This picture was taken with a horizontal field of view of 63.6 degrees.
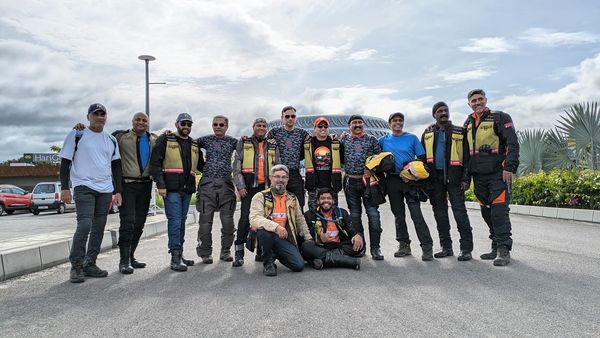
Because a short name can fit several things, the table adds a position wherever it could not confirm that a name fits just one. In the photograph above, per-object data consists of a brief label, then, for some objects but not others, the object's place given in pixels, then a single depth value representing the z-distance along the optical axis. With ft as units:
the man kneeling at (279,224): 19.12
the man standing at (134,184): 20.34
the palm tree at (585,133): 49.39
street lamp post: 59.41
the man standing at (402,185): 22.15
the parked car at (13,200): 77.97
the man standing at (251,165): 21.94
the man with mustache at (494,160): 20.57
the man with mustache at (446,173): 21.77
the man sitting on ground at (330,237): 19.52
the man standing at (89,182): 18.37
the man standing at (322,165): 22.38
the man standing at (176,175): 20.70
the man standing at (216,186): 22.30
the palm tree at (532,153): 62.34
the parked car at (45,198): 74.79
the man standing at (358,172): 22.21
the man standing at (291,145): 22.26
